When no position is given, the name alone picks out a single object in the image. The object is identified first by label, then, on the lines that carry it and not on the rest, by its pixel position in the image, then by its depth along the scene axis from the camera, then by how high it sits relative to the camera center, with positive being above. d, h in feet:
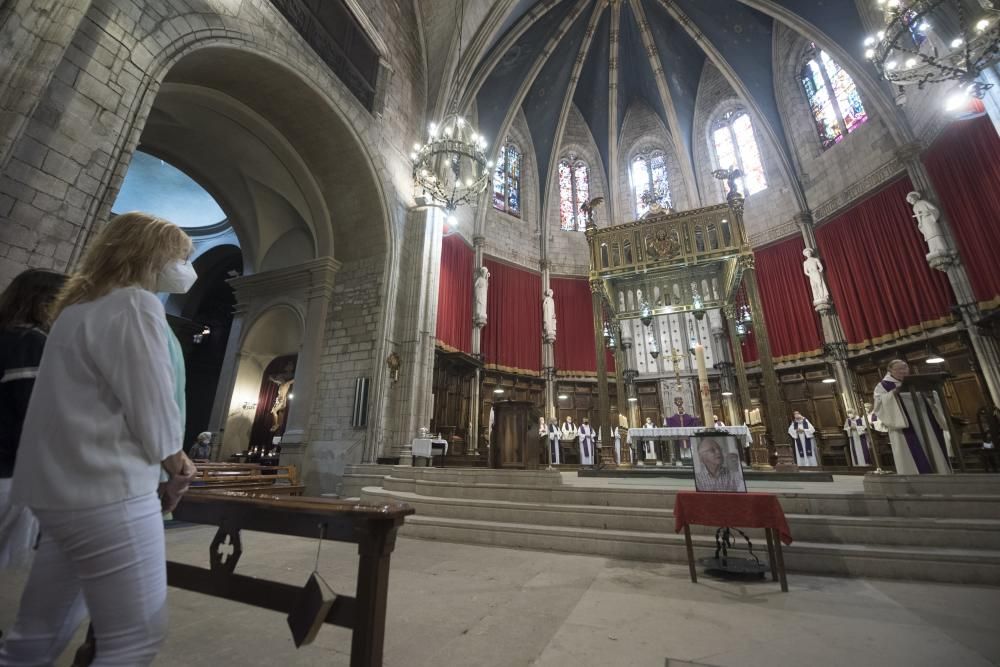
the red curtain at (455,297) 40.63 +15.80
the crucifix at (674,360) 28.25 +6.48
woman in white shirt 2.90 -0.15
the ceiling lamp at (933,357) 28.68 +7.13
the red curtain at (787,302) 39.24 +15.28
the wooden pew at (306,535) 4.62 -1.07
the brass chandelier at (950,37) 17.31 +18.81
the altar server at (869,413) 29.58 +3.47
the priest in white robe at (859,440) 32.42 +1.47
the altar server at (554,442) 40.65 +1.27
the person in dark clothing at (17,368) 4.63 +0.92
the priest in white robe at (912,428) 15.19 +1.15
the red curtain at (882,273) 30.89 +15.12
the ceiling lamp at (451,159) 24.23 +17.63
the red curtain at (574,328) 48.91 +15.28
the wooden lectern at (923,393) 14.75 +2.41
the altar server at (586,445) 41.67 +1.04
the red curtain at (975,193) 26.40 +17.72
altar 22.70 +1.32
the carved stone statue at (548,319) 48.16 +15.66
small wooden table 9.36 -1.29
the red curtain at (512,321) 46.01 +15.29
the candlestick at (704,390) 23.53 +3.77
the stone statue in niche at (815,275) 37.68 +16.70
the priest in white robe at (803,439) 33.14 +1.56
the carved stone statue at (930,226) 28.99 +16.47
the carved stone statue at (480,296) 43.73 +16.63
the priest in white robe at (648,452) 32.65 +0.36
